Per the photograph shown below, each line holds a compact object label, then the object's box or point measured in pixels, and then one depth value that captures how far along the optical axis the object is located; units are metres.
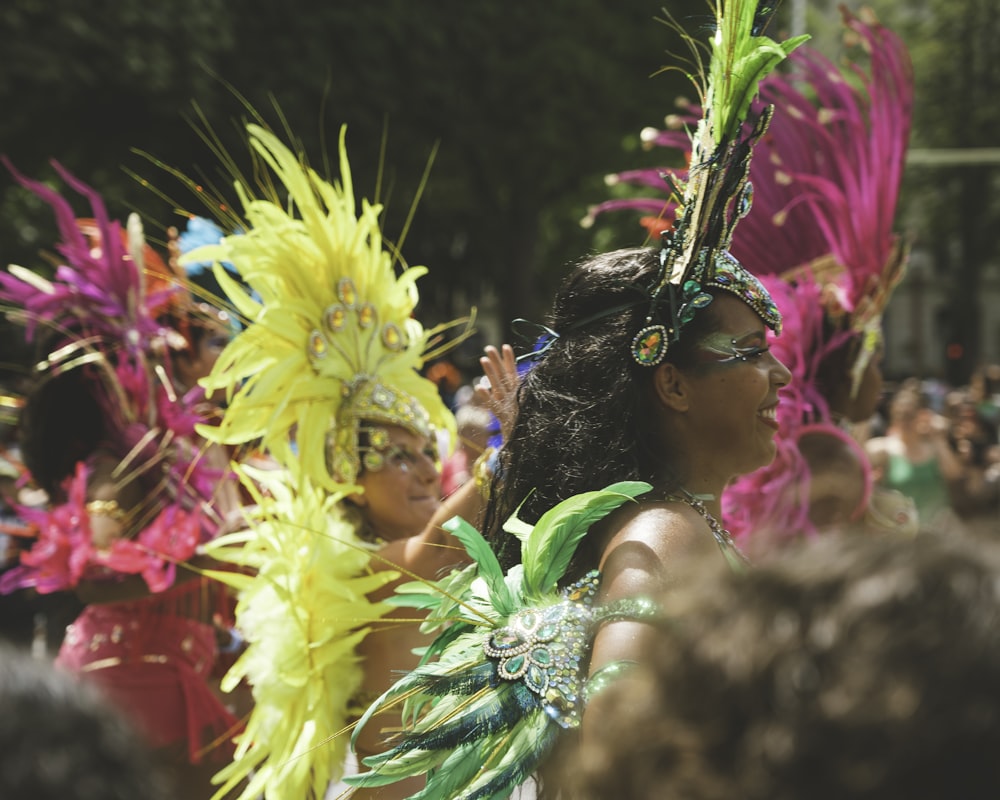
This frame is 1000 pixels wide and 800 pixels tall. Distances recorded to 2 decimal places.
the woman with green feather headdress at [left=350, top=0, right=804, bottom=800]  1.86
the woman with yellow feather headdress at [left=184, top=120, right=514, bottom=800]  3.20
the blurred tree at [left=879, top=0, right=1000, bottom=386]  27.88
